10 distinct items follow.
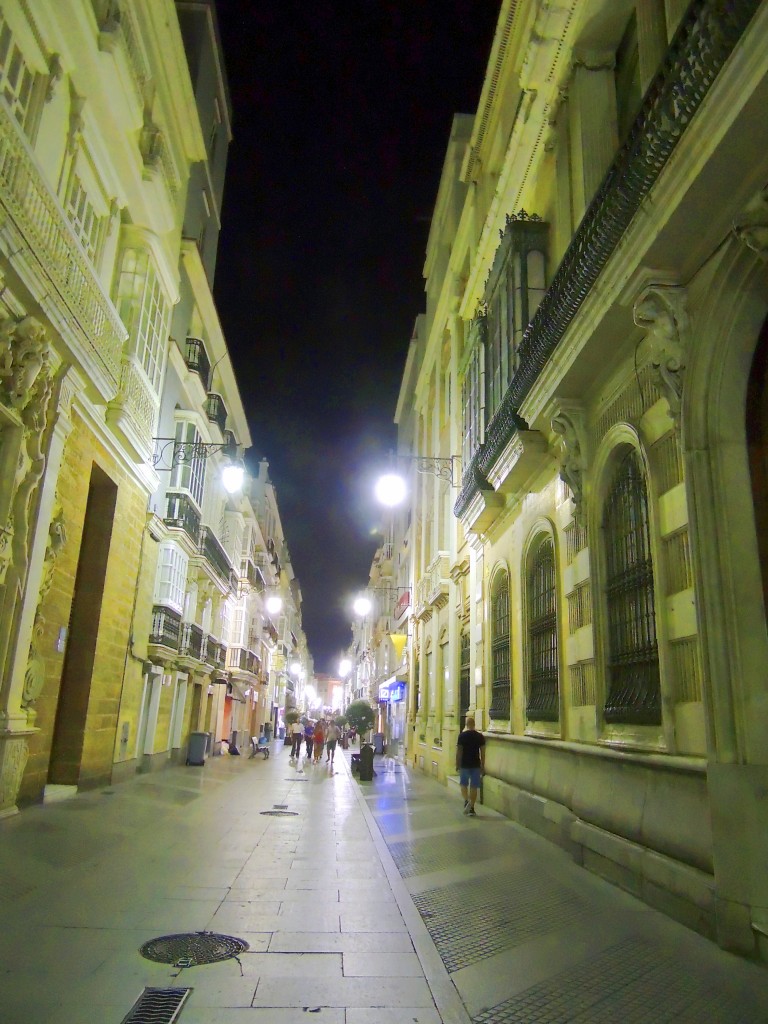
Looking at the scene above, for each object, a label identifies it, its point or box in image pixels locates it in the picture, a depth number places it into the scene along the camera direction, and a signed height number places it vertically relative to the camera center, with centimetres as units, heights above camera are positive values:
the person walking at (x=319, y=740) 2627 -79
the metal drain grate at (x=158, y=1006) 368 -151
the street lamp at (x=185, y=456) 1553 +622
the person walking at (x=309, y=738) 2732 -75
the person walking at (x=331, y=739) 2531 -73
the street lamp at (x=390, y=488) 1460 +455
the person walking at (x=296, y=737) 2619 -73
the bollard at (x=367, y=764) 1877 -115
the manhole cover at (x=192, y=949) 457 -150
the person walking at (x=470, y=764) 1216 -69
